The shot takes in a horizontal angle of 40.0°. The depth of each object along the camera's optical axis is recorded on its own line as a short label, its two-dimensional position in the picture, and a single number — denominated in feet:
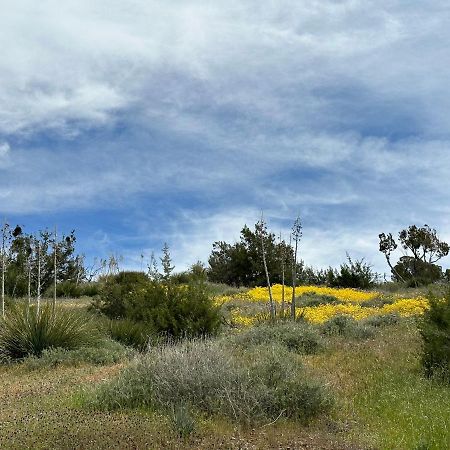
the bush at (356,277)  122.01
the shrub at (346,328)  50.14
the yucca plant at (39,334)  44.47
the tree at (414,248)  141.10
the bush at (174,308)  52.65
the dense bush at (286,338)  42.81
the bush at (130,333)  49.60
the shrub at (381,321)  56.85
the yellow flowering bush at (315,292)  88.02
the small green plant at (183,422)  23.20
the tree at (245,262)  117.39
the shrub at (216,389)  26.53
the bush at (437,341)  33.73
